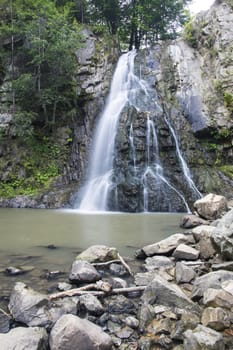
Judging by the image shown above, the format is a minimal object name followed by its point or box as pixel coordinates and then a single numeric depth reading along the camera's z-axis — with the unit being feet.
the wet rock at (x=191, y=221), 26.50
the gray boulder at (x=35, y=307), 10.35
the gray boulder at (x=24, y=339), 8.43
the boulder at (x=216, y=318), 9.68
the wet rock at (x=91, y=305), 11.08
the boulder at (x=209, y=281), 11.71
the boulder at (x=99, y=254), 16.21
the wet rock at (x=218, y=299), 10.34
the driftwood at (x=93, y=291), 12.08
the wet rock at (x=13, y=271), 14.88
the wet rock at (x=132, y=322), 10.36
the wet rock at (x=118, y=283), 13.38
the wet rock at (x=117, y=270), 15.23
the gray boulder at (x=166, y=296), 11.12
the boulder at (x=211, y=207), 27.22
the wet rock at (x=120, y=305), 11.31
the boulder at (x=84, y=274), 13.69
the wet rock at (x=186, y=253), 16.70
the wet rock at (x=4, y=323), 10.10
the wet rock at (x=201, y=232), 18.11
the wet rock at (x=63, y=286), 13.03
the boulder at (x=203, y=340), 8.64
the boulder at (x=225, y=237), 14.69
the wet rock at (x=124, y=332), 9.82
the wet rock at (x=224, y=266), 13.87
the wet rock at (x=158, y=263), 15.96
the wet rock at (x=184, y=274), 13.85
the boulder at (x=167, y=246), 17.84
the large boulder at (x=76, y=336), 8.69
